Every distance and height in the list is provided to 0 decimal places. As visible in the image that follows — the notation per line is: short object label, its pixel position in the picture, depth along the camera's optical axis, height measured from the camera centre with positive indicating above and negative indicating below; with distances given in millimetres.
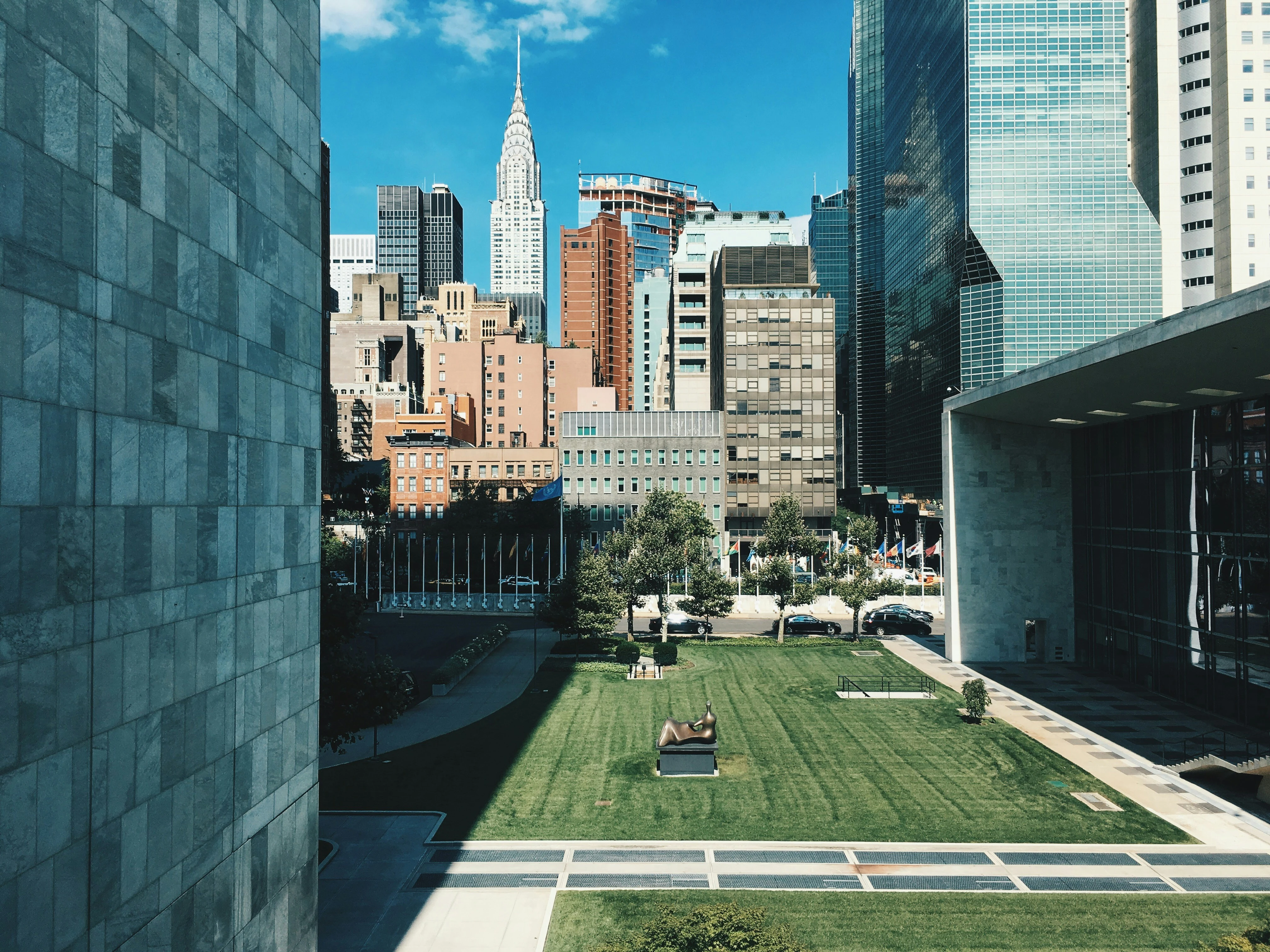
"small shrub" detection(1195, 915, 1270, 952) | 12781 -6672
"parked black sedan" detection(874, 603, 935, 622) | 58031 -8015
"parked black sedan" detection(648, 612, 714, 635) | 57688 -8712
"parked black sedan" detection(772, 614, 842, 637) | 57500 -8694
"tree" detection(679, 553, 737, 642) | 51625 -5877
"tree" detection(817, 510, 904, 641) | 51625 -5422
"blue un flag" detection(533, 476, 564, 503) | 86812 +269
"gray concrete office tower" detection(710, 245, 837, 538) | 100312 +11401
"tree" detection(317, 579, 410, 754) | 23484 -5211
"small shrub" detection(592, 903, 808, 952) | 11992 -6141
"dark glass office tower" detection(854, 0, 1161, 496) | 100000 +35159
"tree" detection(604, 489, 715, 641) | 51719 -3148
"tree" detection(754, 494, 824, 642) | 52438 -3093
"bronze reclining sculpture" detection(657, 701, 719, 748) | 28172 -7734
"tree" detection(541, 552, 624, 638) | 46875 -6014
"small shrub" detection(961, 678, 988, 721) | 33375 -7859
